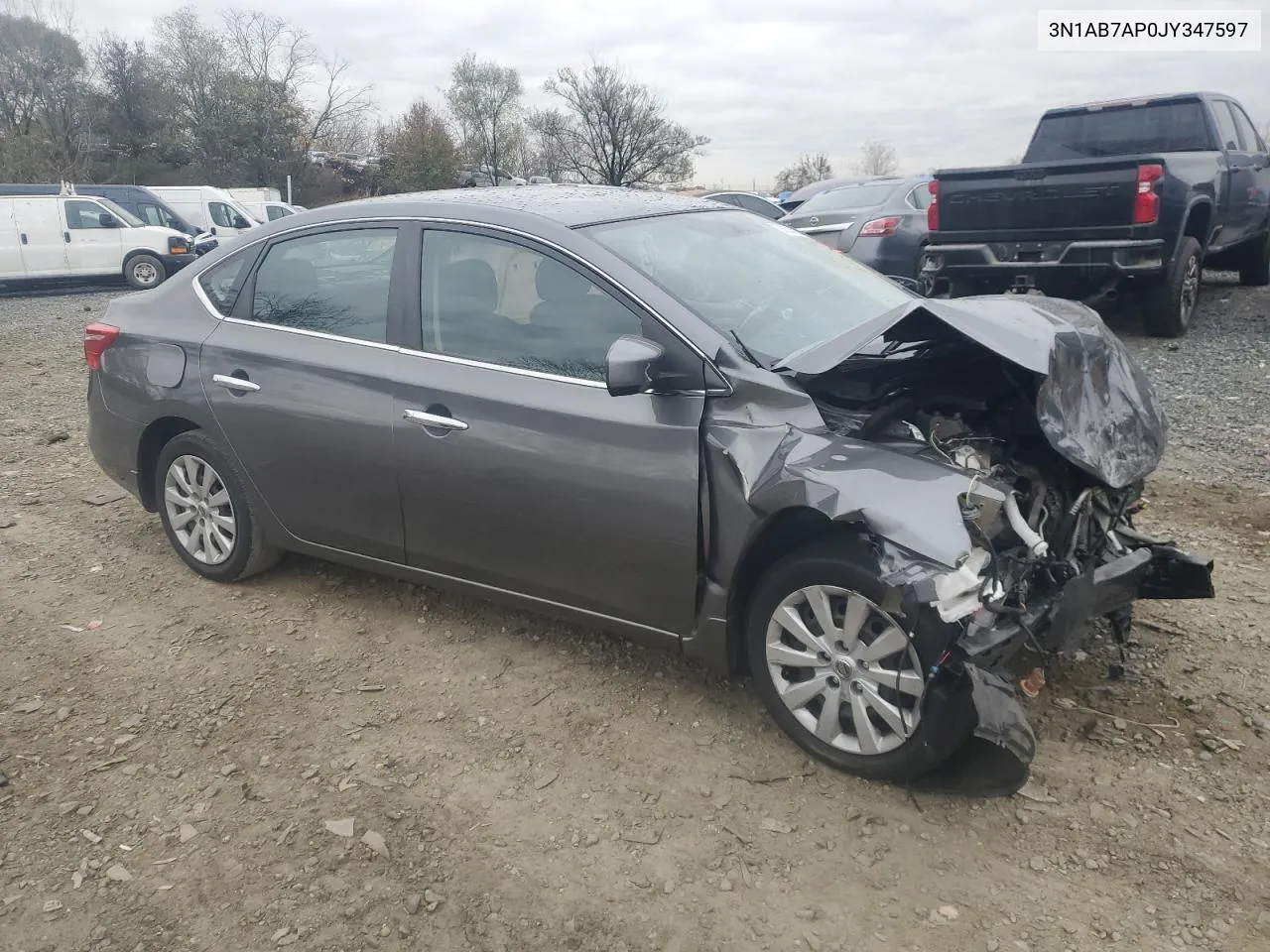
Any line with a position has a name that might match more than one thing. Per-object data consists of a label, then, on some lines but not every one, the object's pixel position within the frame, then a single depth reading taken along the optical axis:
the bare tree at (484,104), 50.50
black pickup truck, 7.64
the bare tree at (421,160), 42.12
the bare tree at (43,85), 40.59
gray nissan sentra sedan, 2.77
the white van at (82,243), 17.86
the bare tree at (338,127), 50.31
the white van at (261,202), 25.39
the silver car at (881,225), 10.02
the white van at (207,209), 23.30
